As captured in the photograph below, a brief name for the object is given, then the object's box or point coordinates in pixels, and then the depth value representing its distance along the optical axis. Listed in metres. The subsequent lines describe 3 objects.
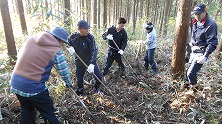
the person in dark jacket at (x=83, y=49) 3.08
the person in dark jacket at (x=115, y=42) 4.06
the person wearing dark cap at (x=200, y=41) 2.61
